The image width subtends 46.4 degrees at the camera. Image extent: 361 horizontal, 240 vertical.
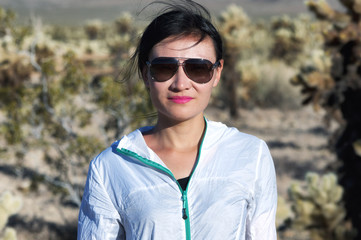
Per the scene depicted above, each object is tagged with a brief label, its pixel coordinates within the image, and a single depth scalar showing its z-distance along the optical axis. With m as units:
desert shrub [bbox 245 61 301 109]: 16.39
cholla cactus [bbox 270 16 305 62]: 20.67
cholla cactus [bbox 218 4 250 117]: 13.88
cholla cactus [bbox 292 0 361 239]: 5.41
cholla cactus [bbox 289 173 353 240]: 4.91
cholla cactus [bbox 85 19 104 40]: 35.66
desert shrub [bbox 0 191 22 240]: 4.21
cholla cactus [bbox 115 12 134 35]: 27.23
